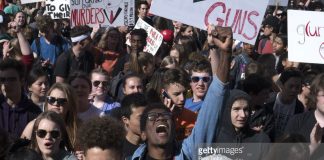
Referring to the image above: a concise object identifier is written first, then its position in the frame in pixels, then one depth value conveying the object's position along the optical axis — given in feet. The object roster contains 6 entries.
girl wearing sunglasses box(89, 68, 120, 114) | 41.99
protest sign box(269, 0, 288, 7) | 91.94
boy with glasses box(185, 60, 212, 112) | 41.67
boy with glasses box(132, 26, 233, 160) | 26.36
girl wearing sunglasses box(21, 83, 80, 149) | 34.78
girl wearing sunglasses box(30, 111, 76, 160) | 29.66
